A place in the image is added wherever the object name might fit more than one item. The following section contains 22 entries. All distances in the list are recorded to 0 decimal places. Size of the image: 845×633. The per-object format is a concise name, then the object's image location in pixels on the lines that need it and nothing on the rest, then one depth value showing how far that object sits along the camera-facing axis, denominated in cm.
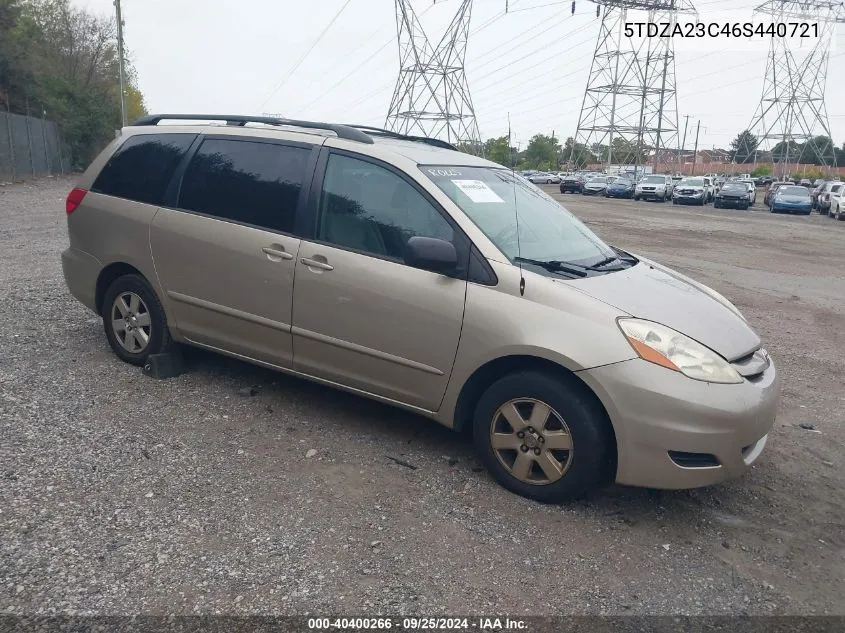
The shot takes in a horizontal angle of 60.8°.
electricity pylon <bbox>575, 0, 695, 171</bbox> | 6088
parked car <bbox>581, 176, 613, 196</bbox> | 5084
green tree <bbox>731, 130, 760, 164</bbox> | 10031
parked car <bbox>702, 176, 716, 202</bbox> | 4362
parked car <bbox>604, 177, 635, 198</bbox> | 4722
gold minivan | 350
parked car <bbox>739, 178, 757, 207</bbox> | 3941
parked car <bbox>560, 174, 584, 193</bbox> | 5297
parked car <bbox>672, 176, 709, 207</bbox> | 4188
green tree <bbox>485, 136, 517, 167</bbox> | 9031
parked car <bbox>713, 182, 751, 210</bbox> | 3897
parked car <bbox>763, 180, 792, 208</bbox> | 4033
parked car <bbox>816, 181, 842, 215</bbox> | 3603
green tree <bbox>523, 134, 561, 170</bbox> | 11194
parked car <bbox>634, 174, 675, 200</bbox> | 4388
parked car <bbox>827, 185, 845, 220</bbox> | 3216
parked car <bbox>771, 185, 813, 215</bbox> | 3566
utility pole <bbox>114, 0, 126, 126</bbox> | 3620
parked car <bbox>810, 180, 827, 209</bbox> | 3928
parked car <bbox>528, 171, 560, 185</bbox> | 7047
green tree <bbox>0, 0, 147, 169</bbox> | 3359
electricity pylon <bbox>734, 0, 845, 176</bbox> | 6031
